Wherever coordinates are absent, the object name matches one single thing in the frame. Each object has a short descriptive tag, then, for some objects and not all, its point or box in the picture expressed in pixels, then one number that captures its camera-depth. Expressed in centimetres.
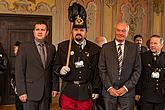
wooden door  610
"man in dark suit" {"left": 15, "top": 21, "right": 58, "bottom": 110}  330
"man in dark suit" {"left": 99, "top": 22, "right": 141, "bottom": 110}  333
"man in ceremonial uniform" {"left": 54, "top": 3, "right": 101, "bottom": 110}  342
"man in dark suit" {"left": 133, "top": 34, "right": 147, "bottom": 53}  546
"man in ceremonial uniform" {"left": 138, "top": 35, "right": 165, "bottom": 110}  361
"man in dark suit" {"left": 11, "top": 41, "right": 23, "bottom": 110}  475
